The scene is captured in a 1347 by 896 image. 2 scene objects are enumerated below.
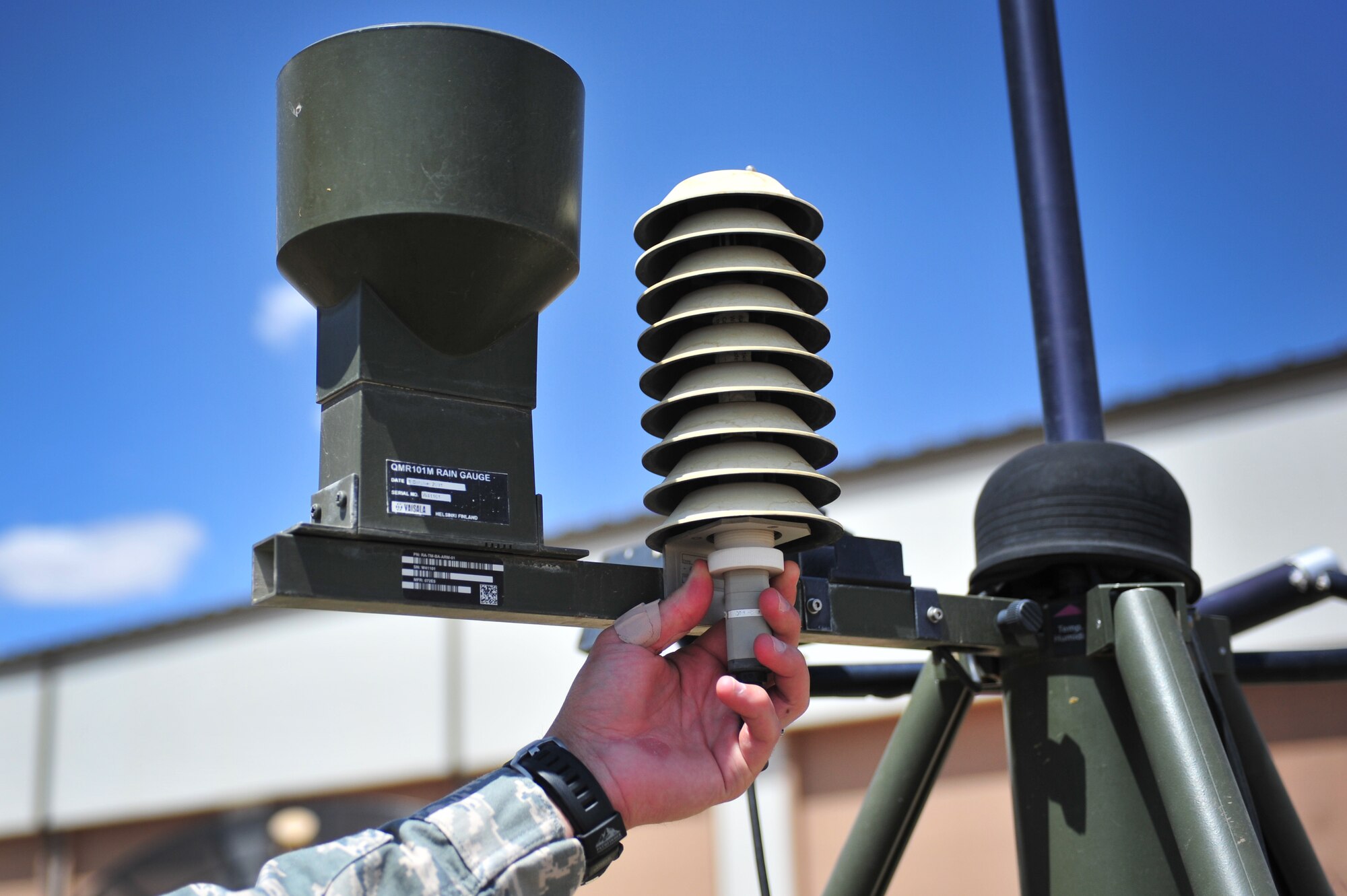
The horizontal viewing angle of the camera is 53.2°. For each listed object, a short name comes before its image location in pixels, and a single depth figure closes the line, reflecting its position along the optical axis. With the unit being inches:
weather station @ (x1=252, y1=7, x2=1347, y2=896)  57.7
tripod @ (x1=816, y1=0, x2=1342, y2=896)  73.6
